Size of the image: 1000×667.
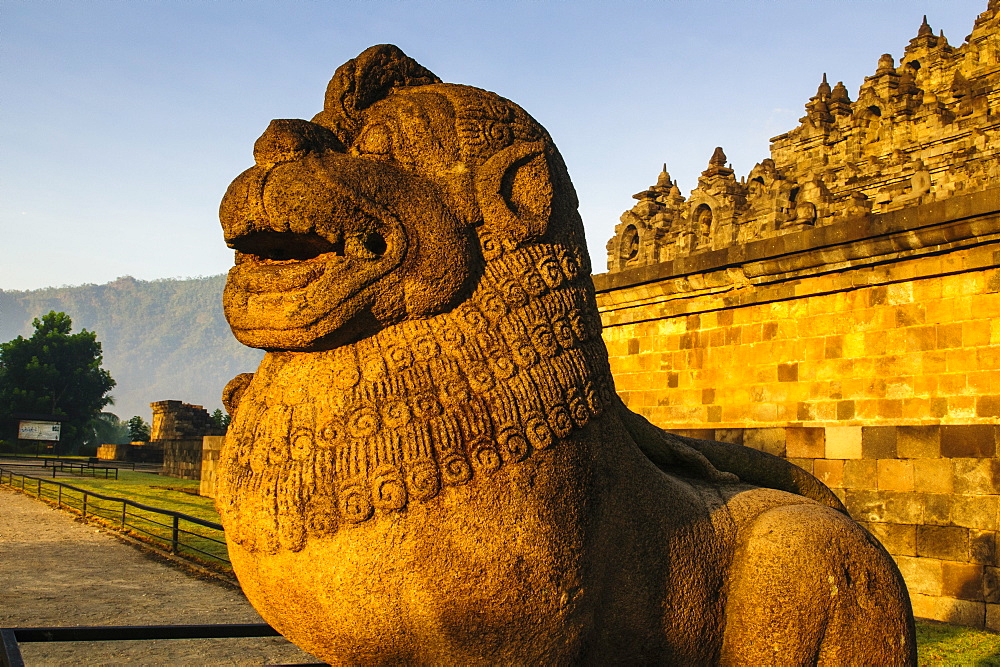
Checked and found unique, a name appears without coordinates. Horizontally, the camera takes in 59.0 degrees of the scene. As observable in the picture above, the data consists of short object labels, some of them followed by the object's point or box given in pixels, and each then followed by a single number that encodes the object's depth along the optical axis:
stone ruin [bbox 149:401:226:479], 25.28
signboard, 36.69
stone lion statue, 2.14
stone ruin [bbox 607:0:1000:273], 20.41
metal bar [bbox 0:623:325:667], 3.32
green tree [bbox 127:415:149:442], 50.26
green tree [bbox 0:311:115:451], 47.62
